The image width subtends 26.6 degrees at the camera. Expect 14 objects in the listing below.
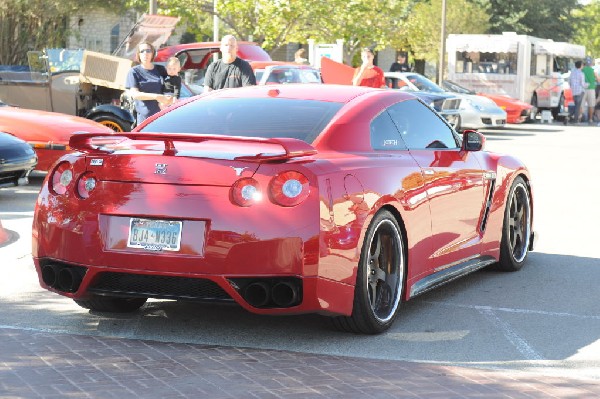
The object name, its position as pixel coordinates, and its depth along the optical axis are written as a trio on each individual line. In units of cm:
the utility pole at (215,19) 3866
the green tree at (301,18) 3997
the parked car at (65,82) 1850
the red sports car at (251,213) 639
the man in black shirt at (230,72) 1463
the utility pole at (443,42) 4097
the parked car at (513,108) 3547
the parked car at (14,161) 1288
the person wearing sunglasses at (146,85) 1435
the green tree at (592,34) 10406
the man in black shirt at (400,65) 3285
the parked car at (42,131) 1459
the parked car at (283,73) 2412
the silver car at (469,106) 2973
